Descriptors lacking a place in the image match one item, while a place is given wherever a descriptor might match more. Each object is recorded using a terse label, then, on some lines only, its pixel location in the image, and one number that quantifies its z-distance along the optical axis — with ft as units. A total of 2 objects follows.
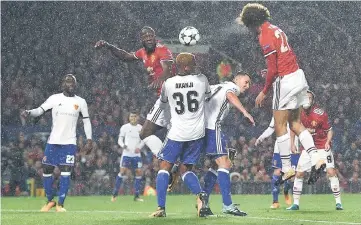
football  50.78
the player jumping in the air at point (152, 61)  47.16
